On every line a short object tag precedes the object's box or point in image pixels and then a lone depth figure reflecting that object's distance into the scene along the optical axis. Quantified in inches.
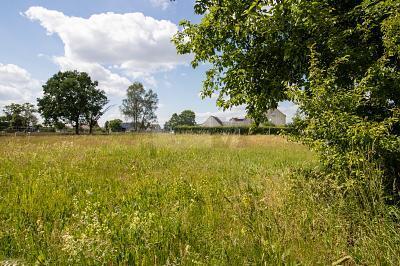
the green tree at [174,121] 6092.5
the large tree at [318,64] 178.5
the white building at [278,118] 3880.4
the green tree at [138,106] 4094.0
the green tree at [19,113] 3498.0
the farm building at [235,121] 4900.6
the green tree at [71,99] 2694.4
